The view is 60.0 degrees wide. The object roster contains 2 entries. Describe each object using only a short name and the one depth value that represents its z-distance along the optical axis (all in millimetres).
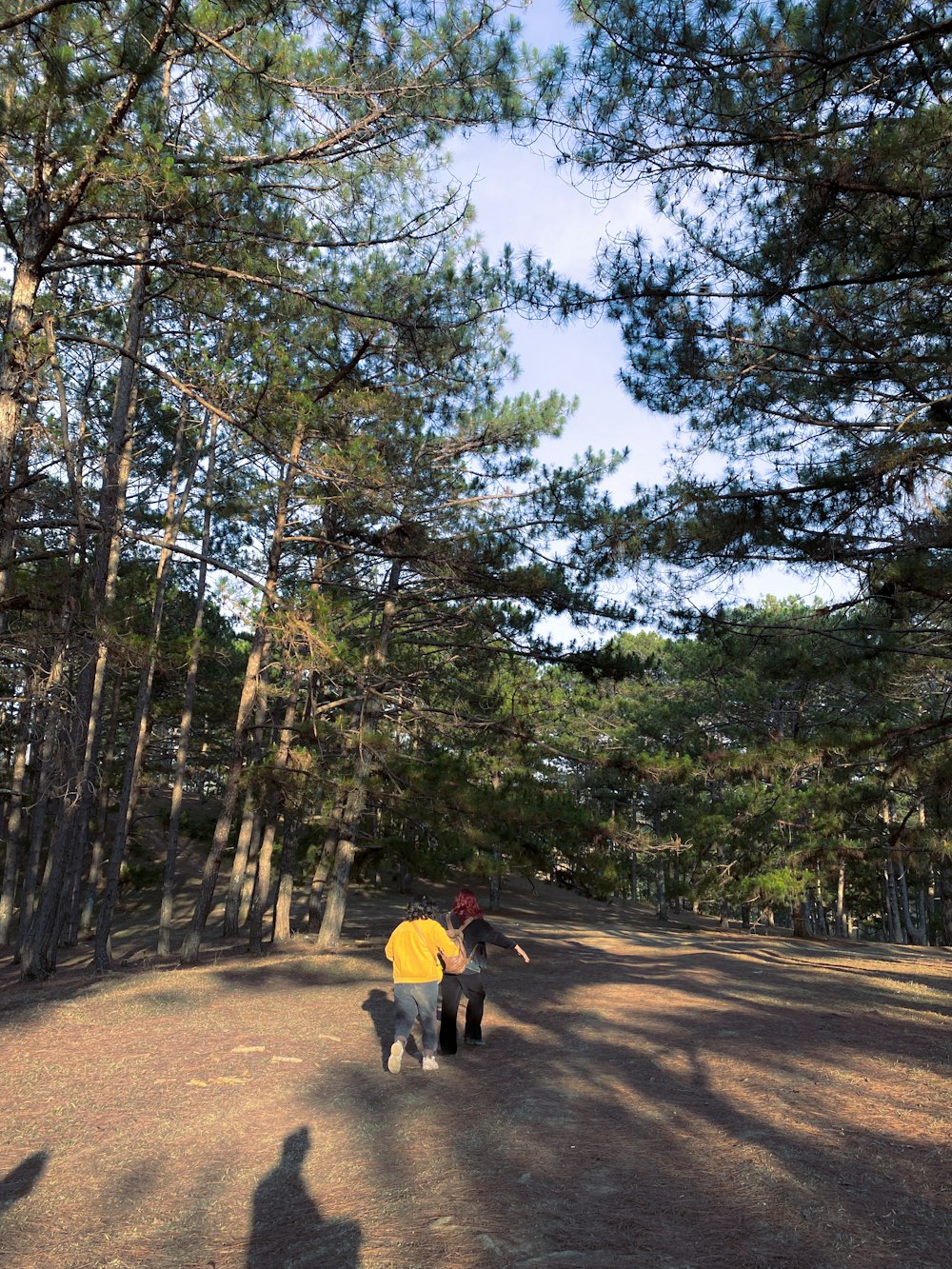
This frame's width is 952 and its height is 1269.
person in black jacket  7512
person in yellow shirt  6902
